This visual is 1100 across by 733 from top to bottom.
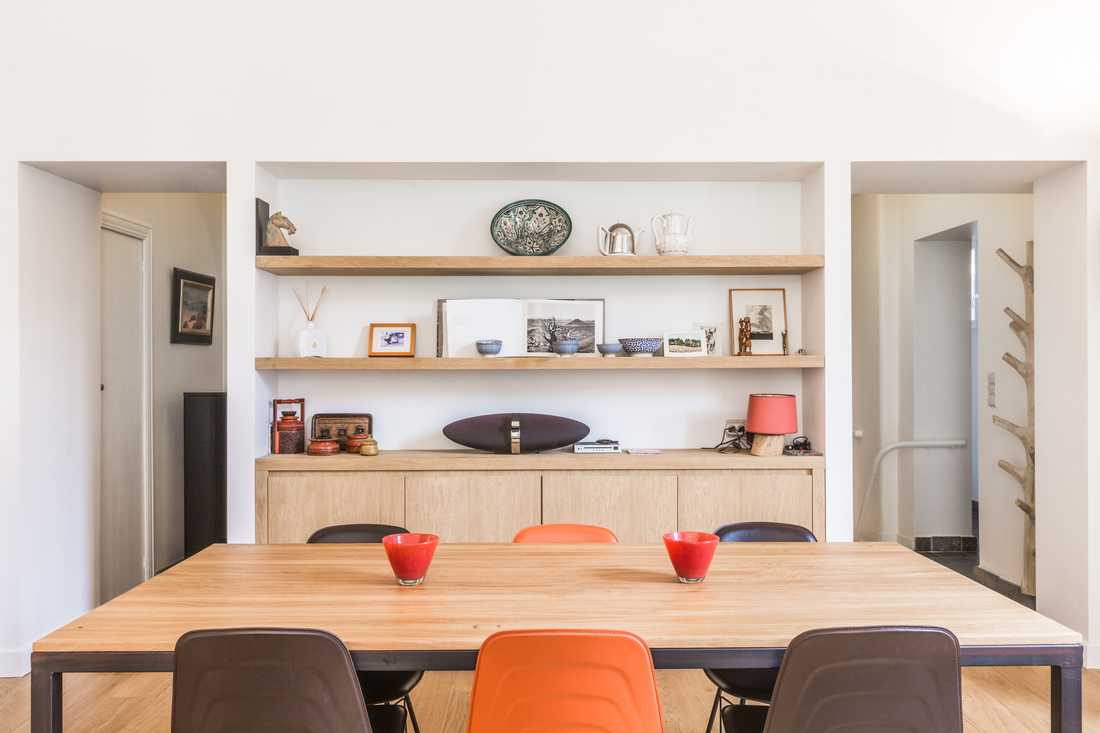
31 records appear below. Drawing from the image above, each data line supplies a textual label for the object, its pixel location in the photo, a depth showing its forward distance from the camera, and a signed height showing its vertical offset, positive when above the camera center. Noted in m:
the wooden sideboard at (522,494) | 3.59 -0.60
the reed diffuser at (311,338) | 3.84 +0.13
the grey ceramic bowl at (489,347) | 3.71 +0.08
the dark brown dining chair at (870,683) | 1.51 -0.63
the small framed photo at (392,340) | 3.93 +0.12
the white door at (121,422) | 4.59 -0.34
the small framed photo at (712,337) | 3.99 +0.14
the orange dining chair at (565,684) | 1.45 -0.61
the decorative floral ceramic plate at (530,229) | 3.88 +0.68
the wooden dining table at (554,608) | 1.62 -0.58
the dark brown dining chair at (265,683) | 1.51 -0.62
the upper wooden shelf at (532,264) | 3.61 +0.47
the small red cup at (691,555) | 1.99 -0.49
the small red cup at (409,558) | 1.98 -0.49
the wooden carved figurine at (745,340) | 3.91 +0.12
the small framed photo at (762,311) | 3.97 +0.27
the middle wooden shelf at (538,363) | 3.64 +0.00
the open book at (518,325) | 3.86 +0.20
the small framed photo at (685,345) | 3.88 +0.09
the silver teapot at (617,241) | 3.74 +0.59
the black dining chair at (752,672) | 2.22 -0.90
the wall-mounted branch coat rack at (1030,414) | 4.37 -0.29
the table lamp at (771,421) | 3.64 -0.27
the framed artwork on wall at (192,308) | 5.25 +0.40
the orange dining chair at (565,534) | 2.69 -0.59
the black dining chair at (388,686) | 2.13 -0.90
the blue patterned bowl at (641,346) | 3.76 +0.09
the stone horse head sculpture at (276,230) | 3.67 +0.64
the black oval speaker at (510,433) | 3.76 -0.33
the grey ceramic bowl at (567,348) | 3.76 +0.08
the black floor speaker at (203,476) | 4.94 -0.70
